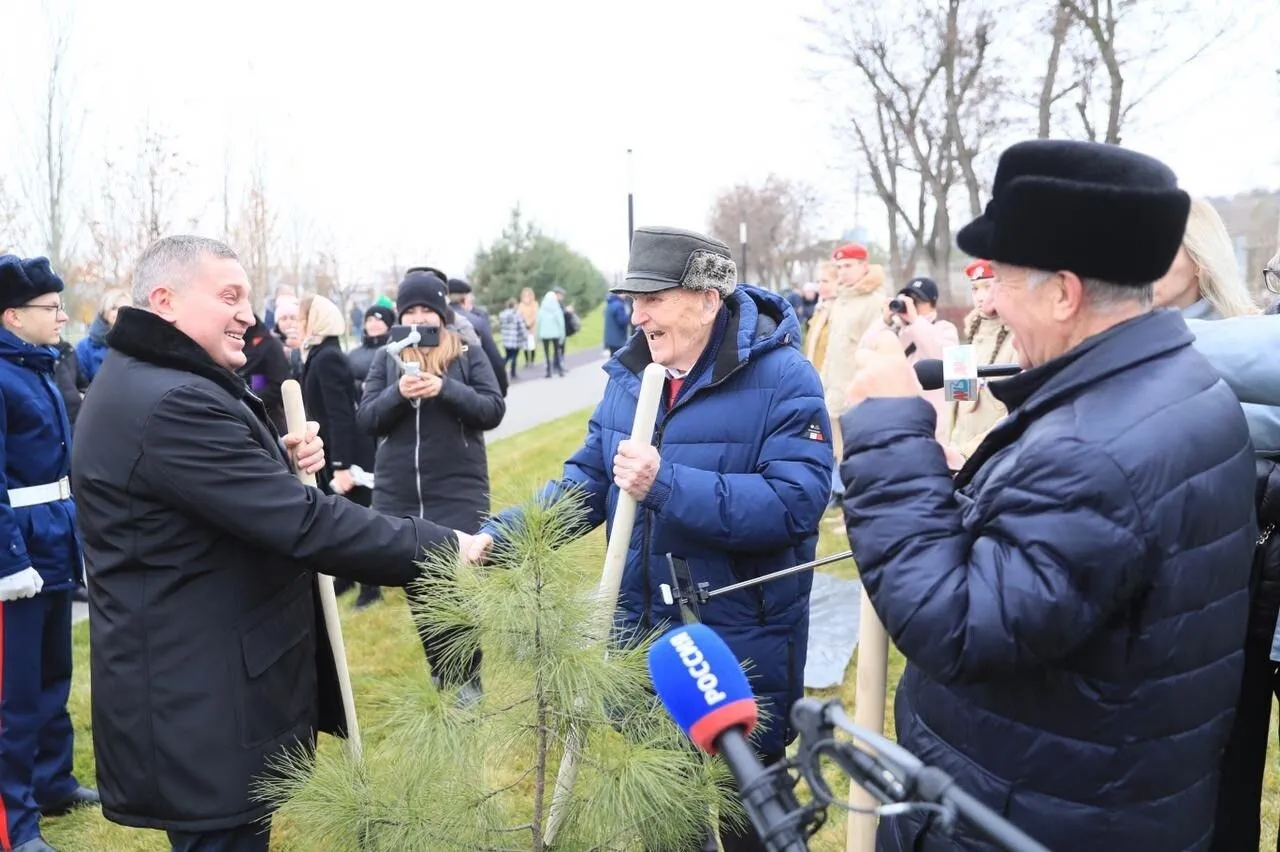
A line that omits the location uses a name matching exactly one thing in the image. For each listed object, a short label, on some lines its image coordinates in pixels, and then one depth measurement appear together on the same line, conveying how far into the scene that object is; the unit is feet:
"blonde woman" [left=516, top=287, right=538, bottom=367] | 66.39
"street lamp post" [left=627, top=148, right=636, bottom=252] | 37.09
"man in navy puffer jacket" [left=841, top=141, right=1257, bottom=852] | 4.32
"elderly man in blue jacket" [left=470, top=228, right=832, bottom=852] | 8.14
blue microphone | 3.39
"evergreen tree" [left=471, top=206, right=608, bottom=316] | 97.19
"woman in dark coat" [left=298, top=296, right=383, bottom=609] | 19.74
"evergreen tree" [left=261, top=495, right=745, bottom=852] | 5.83
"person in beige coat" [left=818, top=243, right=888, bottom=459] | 23.86
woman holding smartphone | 15.19
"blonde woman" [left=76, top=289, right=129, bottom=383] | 21.49
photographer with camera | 23.22
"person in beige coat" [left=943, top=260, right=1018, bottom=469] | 14.70
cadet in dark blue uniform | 11.06
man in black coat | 7.25
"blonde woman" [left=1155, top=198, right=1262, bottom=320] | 8.25
